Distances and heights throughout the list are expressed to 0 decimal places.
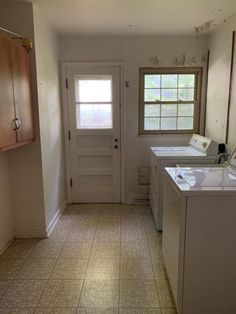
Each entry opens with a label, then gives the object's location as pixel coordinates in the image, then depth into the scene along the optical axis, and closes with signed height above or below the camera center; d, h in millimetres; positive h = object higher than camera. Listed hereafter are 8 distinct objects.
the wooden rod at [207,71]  3449 +522
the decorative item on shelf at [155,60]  3529 +686
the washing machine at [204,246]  1550 -862
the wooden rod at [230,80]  2652 +312
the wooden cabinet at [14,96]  1963 +115
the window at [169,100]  3594 +135
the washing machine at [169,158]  2820 -549
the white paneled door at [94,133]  3600 -341
